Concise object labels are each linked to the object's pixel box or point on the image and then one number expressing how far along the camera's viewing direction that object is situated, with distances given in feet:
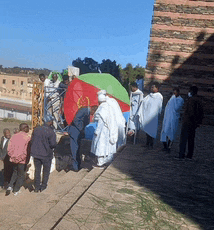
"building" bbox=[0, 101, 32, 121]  115.65
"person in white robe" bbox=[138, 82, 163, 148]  22.54
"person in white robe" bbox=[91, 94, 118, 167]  19.35
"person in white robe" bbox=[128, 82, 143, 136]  24.06
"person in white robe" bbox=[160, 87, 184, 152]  22.04
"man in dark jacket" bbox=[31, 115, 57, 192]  18.44
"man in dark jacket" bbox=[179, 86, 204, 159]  19.48
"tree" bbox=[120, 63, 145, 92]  111.03
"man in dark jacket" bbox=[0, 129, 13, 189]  23.34
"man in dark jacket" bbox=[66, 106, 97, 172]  24.90
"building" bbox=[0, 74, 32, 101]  151.16
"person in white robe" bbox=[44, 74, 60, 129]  29.12
